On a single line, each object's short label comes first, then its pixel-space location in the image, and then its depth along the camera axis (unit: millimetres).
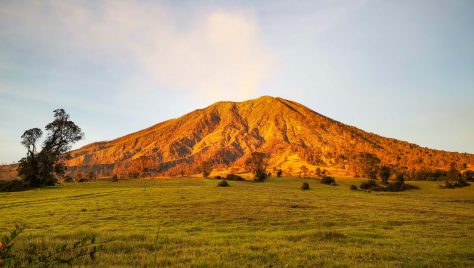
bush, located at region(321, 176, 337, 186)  97125
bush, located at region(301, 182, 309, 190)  73819
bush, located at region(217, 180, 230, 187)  74375
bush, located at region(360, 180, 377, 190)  86825
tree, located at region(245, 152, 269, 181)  105931
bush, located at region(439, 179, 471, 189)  86562
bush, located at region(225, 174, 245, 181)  102925
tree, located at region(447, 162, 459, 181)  98062
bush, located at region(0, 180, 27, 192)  66119
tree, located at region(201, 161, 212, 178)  132000
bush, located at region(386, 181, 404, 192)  82750
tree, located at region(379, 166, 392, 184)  97119
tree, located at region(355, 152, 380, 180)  112350
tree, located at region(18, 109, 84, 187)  73438
